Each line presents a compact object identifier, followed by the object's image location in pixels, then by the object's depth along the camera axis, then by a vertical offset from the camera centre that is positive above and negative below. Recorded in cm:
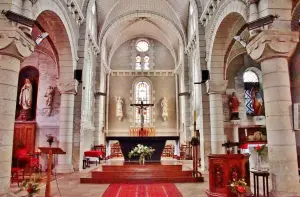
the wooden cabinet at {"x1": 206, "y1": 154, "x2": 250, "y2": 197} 578 -83
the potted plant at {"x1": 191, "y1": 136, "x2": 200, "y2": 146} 846 -26
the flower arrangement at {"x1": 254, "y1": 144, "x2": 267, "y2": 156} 1011 -61
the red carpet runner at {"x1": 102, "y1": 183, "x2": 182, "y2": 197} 624 -146
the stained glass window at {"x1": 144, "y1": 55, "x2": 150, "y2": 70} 2326 +638
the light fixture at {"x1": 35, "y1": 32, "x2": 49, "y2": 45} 782 +287
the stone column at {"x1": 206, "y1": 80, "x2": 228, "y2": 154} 1050 +86
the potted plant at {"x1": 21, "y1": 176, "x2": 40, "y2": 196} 492 -100
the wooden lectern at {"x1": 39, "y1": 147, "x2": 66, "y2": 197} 538 -39
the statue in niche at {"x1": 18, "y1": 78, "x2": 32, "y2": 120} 1241 +156
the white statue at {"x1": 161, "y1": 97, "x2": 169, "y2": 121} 2169 +215
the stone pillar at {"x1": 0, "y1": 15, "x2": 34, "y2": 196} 552 +105
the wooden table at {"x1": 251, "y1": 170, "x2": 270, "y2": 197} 547 -81
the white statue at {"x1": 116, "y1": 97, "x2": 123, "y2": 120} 2166 +209
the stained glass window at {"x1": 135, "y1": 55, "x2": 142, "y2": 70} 2322 +628
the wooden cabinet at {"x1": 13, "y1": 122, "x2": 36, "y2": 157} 1223 -2
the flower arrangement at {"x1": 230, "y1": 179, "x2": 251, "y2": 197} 461 -96
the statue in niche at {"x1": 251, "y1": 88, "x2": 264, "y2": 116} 1448 +179
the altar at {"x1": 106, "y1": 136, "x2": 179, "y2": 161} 1137 -40
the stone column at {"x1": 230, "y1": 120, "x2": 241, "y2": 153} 1357 +32
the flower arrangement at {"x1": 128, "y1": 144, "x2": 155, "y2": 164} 1001 -69
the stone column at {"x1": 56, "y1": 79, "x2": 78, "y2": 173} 1059 +44
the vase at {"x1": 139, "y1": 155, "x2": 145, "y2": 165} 996 -97
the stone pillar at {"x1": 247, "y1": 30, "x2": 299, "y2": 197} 530 +58
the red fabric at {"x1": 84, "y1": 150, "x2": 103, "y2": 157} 1314 -97
